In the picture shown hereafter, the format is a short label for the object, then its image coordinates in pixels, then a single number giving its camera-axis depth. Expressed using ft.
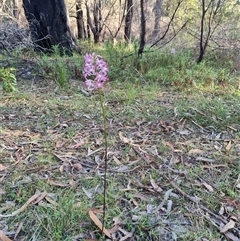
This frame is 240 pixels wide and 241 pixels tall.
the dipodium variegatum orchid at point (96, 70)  3.82
